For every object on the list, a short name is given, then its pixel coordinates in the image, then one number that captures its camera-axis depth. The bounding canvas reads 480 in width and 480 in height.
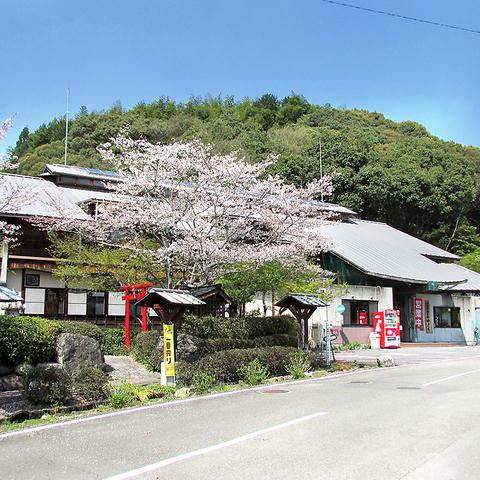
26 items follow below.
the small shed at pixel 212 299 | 18.45
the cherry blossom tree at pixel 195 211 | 17.72
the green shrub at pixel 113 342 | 19.23
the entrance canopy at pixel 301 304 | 18.77
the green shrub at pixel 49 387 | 10.91
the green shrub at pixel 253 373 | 14.56
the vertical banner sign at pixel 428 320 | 36.75
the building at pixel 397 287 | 31.95
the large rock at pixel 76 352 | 13.80
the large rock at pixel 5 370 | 12.84
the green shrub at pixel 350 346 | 28.88
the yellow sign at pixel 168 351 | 13.89
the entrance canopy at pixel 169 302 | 14.41
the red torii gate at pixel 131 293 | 18.22
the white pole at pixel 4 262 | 20.84
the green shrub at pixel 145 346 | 17.31
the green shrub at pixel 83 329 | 15.54
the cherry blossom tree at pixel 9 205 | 19.03
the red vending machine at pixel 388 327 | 29.86
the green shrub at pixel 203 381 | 13.16
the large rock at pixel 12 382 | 12.68
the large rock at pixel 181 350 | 16.58
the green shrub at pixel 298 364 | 16.09
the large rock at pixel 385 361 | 20.17
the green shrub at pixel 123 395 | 11.16
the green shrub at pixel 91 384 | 11.51
